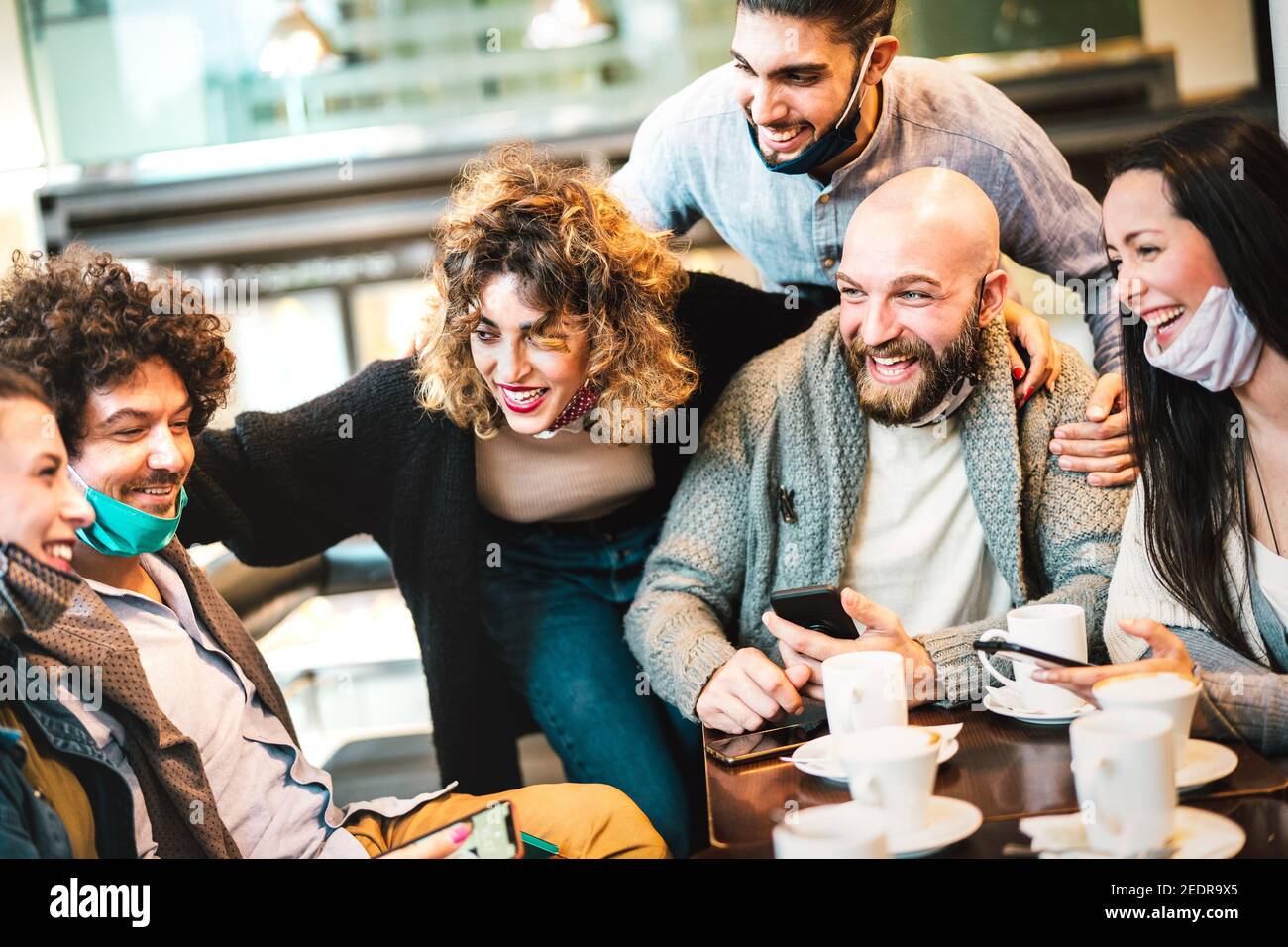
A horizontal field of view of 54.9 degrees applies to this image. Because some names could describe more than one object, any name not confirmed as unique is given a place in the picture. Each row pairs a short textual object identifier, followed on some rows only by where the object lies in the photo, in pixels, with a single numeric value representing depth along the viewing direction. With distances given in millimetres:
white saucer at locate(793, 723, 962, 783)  1297
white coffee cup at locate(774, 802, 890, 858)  1061
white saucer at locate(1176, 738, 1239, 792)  1169
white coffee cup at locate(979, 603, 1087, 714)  1358
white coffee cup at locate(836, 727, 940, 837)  1105
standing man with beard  1682
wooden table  1150
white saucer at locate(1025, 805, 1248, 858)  1076
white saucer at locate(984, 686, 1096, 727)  1363
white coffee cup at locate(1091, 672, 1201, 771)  1154
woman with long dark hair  1411
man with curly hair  1360
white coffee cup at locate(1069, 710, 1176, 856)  1047
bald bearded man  1660
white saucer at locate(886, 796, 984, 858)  1105
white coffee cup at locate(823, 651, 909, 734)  1305
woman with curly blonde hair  1731
